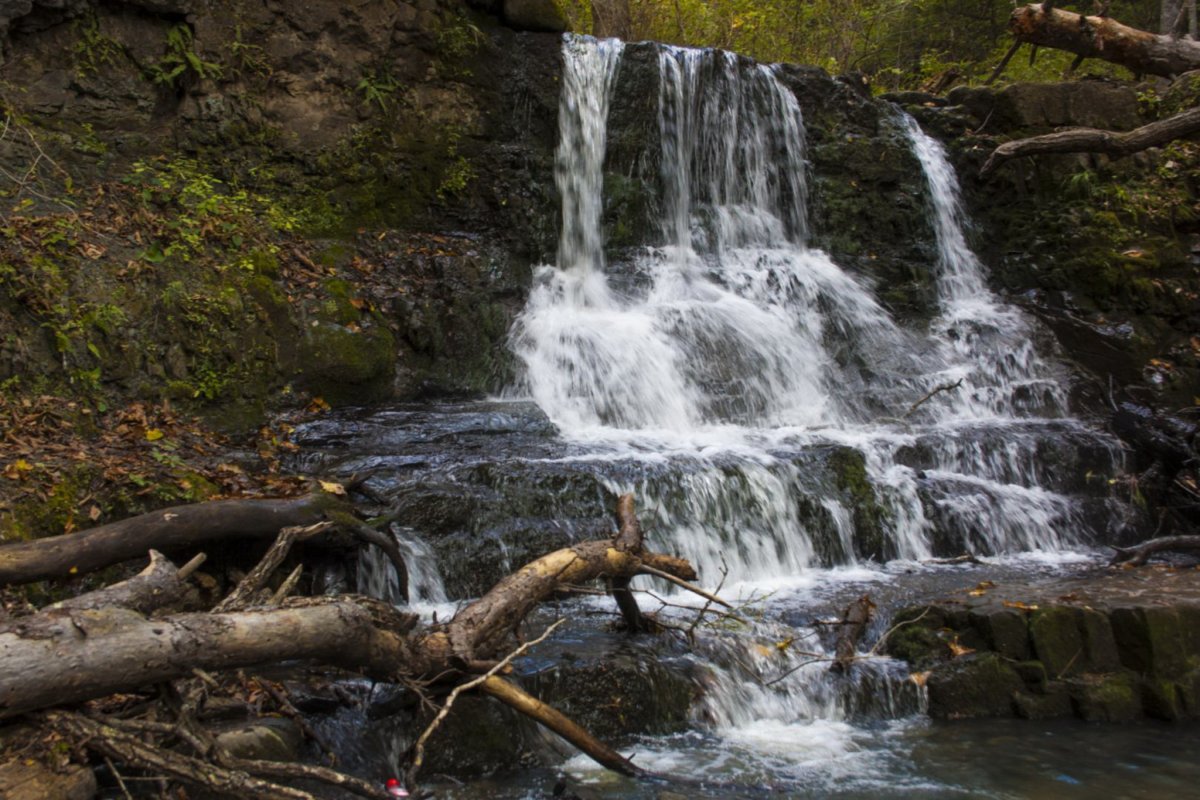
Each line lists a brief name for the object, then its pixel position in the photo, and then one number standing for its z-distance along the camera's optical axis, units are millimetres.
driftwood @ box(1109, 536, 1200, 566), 7250
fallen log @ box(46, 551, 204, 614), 3596
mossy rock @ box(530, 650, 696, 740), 4695
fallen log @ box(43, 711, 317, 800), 3029
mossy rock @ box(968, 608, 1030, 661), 5465
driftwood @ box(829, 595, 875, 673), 5332
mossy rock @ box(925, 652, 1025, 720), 5199
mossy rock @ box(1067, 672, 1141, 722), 5164
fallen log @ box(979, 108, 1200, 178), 11211
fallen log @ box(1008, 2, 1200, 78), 11453
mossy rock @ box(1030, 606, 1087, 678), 5410
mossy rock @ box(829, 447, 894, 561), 7598
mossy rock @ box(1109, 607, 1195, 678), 5316
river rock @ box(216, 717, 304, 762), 3625
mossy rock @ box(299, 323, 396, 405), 8375
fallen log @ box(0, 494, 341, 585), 4258
